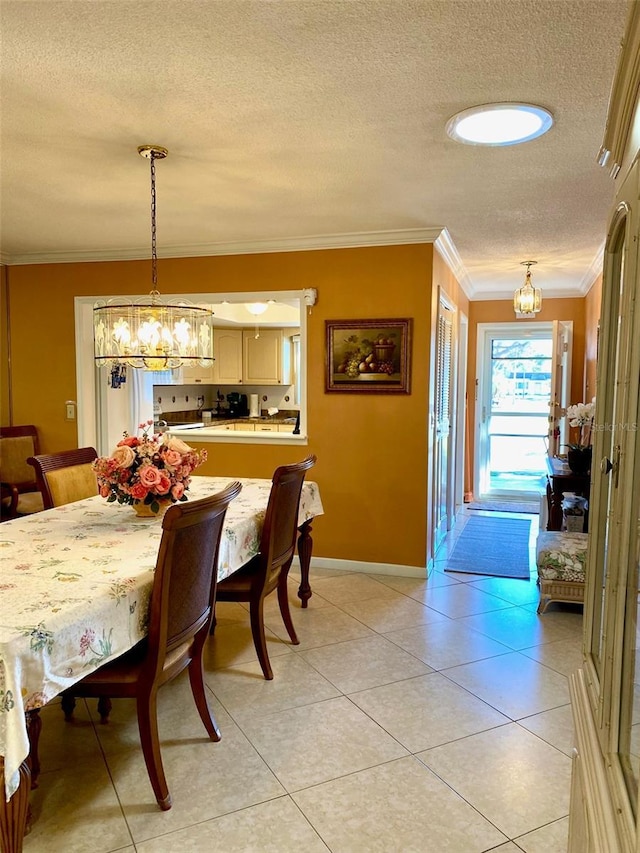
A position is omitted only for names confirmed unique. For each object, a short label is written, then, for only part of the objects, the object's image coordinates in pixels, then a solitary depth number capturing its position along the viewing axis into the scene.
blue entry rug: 4.60
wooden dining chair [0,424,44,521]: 4.63
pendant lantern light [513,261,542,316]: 5.24
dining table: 1.51
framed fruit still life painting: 4.21
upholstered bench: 3.61
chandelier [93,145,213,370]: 2.89
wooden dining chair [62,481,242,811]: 1.94
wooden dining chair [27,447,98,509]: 3.18
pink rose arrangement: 2.61
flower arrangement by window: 4.17
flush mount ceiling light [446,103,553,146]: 2.19
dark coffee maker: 7.98
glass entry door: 7.11
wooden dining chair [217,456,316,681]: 2.84
